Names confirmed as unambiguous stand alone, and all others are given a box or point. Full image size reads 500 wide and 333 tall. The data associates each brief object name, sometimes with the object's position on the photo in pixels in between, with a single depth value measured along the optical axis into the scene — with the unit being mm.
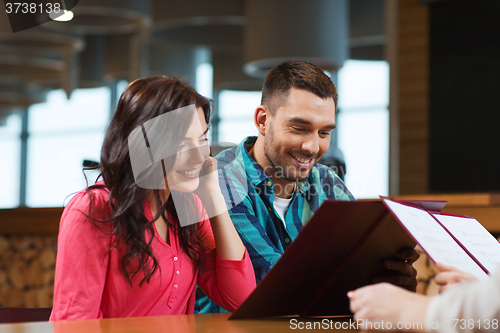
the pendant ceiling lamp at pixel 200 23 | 4367
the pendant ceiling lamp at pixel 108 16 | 3791
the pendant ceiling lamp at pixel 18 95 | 8141
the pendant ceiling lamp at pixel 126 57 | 6695
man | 1594
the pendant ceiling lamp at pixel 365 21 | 5320
